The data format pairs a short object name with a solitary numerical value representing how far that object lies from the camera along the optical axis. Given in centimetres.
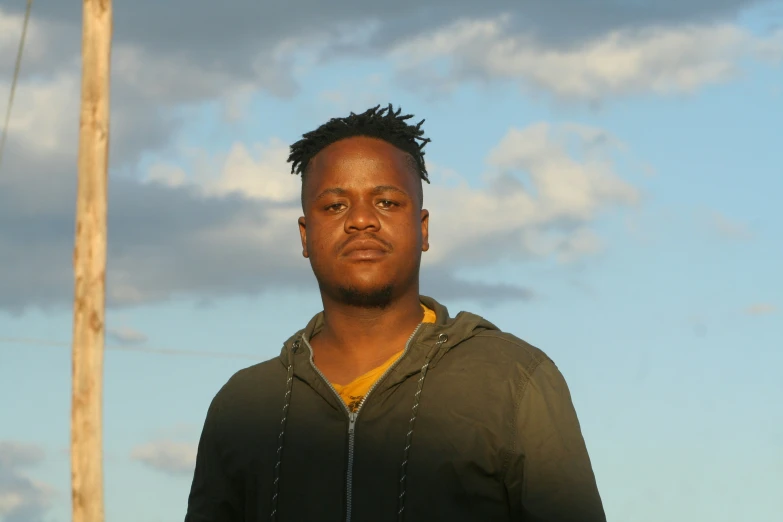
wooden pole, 856
